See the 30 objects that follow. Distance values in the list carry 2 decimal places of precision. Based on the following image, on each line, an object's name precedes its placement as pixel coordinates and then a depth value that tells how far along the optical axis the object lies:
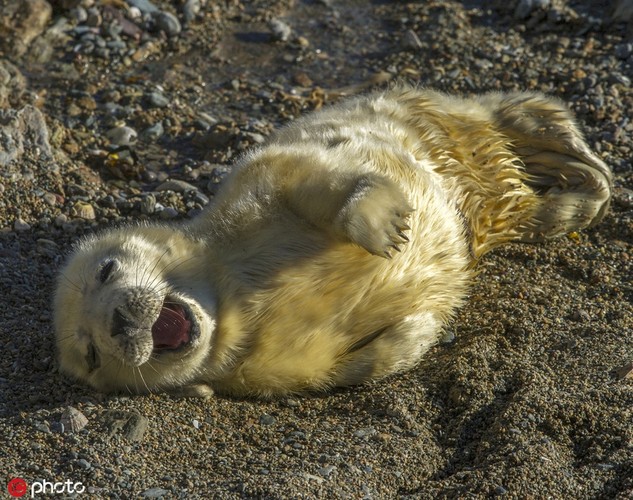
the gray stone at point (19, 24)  13.88
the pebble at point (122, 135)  12.59
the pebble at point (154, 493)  6.87
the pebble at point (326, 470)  7.30
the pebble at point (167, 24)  14.62
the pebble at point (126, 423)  7.60
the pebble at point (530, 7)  14.78
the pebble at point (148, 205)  11.39
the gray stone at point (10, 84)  12.74
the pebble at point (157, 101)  13.28
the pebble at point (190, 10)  14.84
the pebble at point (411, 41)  14.51
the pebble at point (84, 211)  11.30
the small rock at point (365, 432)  7.95
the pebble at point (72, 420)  7.55
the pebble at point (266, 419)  8.17
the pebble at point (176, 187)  11.79
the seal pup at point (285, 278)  8.28
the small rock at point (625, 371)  8.30
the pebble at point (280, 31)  14.75
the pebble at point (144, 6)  14.75
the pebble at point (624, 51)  13.75
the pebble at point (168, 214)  11.34
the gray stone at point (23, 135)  11.66
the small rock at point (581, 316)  9.40
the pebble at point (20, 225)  10.93
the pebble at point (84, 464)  7.11
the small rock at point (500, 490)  6.96
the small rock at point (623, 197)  11.27
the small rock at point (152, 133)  12.81
